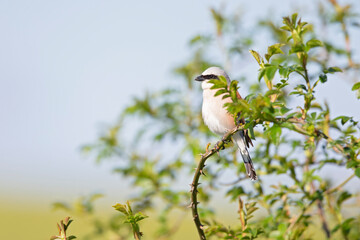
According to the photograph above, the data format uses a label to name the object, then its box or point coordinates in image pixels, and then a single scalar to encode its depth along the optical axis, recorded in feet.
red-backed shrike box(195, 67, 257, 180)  27.61
